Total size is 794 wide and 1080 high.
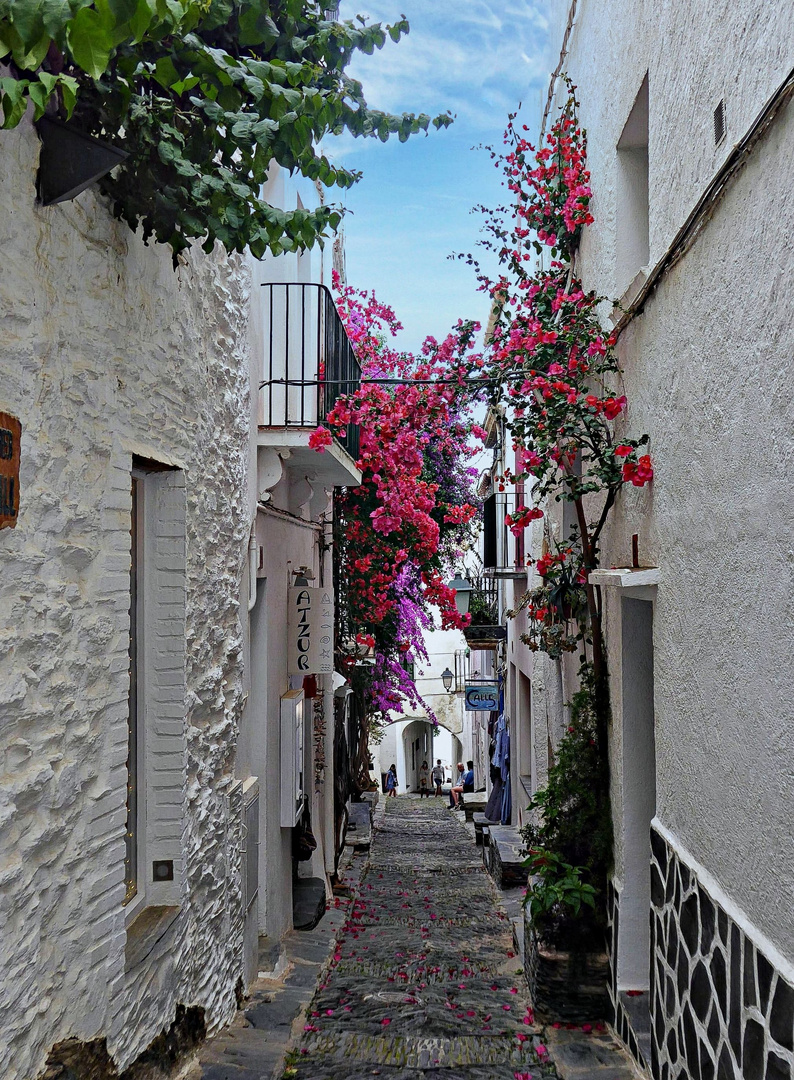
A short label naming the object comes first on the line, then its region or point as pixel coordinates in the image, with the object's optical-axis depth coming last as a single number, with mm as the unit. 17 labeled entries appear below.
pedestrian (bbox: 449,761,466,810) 24356
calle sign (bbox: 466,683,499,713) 16984
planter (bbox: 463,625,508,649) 17125
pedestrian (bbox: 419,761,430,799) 36844
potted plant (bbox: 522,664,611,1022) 6266
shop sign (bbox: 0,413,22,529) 2890
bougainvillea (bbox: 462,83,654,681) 5953
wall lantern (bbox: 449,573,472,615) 15906
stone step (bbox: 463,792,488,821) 19436
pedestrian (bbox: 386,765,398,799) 31609
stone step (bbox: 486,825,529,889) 11086
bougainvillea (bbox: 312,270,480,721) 9094
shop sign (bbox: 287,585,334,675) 9094
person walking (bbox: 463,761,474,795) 28270
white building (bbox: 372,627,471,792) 37000
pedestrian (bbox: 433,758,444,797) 35400
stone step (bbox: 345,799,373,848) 14508
